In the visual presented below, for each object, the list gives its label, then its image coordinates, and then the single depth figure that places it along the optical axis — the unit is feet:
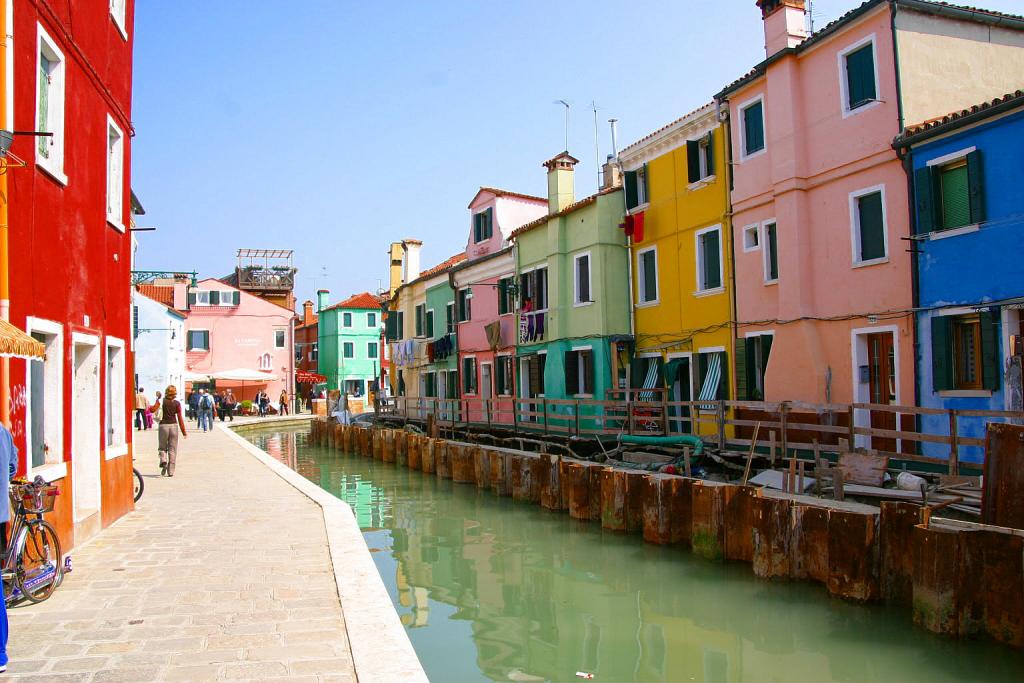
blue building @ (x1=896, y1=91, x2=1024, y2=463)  44.21
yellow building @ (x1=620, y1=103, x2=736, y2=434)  66.33
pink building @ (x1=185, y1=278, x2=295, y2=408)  189.06
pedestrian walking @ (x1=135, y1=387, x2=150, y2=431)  107.34
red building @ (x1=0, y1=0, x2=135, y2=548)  26.45
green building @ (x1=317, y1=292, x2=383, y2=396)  218.79
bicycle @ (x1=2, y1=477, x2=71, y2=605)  22.57
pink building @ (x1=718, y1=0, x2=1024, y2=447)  51.57
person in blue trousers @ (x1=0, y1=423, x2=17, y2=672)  20.26
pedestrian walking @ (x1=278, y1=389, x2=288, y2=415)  175.01
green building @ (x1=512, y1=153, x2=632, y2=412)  78.38
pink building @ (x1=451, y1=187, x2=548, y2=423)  96.53
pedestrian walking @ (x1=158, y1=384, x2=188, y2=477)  57.82
